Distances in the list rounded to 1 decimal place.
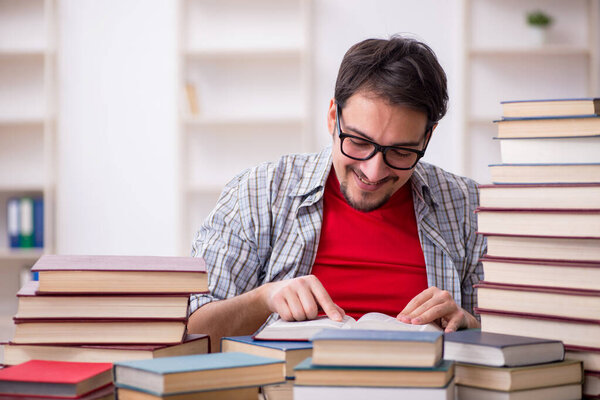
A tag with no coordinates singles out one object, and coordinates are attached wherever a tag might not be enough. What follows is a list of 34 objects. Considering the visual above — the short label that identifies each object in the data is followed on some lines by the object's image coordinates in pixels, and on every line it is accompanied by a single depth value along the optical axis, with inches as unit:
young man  99.3
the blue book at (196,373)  67.4
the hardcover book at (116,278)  75.4
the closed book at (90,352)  74.0
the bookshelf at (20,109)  255.0
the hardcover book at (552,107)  77.1
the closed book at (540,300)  73.7
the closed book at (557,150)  77.2
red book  69.6
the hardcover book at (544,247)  74.8
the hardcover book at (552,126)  77.1
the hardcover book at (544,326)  73.3
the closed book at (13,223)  244.9
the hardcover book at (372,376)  66.5
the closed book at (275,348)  72.7
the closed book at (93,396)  69.6
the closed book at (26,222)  245.5
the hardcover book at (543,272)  74.3
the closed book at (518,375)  69.5
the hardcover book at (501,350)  70.1
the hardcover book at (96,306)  75.4
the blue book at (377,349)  66.7
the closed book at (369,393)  66.4
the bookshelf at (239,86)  249.0
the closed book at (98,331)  75.1
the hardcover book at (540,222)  74.5
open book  76.5
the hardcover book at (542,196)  75.0
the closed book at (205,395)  67.7
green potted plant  233.1
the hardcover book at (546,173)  76.6
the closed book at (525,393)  69.6
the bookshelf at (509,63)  237.6
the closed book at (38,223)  247.0
